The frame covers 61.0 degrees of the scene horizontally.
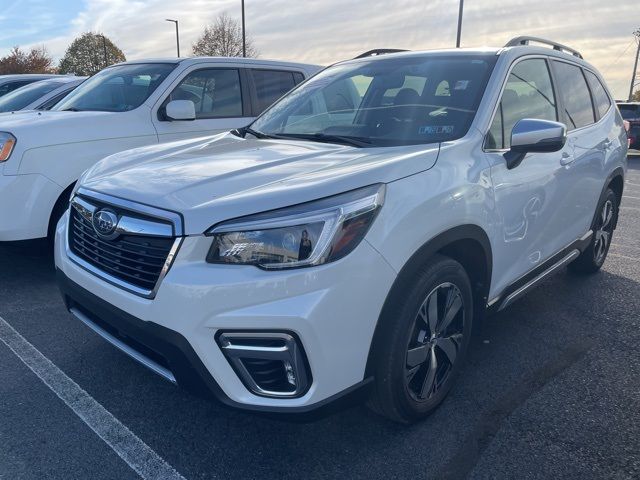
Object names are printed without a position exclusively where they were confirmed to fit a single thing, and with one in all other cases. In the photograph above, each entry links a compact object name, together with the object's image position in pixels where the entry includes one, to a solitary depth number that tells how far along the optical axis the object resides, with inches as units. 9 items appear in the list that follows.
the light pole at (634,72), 1387.2
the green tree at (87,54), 2379.4
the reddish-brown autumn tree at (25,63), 1957.4
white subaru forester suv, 78.2
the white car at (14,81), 393.4
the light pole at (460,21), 663.8
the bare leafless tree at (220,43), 1615.4
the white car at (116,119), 157.4
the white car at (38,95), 299.1
